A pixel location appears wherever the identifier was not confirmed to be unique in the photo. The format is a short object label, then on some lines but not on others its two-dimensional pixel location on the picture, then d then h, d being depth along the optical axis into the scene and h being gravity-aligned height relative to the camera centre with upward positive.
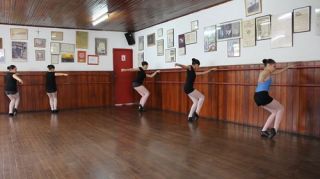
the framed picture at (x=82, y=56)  10.94 +0.73
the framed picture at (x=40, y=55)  10.22 +0.73
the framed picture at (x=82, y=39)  10.91 +1.36
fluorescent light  8.81 +1.76
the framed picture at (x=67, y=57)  10.63 +0.67
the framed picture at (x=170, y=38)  9.47 +1.21
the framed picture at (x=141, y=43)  11.38 +1.26
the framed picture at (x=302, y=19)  5.46 +1.04
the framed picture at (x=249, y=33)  6.59 +0.95
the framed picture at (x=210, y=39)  7.68 +0.96
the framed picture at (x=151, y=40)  10.57 +1.30
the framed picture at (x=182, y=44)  8.89 +0.94
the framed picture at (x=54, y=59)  10.47 +0.60
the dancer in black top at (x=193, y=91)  7.51 -0.41
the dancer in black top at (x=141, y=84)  9.76 -0.29
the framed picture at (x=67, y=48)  10.61 +1.01
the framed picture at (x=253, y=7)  6.42 +1.51
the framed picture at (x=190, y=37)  8.42 +1.10
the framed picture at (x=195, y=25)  8.30 +1.43
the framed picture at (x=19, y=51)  9.85 +0.83
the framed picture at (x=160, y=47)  10.09 +0.97
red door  11.71 -0.06
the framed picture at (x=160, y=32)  10.08 +1.49
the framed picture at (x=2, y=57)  9.66 +0.63
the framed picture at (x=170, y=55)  9.43 +0.65
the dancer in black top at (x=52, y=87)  9.58 -0.36
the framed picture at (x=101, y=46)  11.28 +1.14
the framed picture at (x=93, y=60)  11.16 +0.60
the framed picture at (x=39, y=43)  10.19 +1.14
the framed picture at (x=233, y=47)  7.01 +0.66
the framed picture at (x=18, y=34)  9.84 +1.42
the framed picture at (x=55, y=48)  10.43 +0.99
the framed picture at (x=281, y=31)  5.81 +0.89
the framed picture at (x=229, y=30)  6.98 +1.10
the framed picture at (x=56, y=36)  10.45 +1.43
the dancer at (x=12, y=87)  8.96 -0.35
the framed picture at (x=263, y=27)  6.23 +1.02
